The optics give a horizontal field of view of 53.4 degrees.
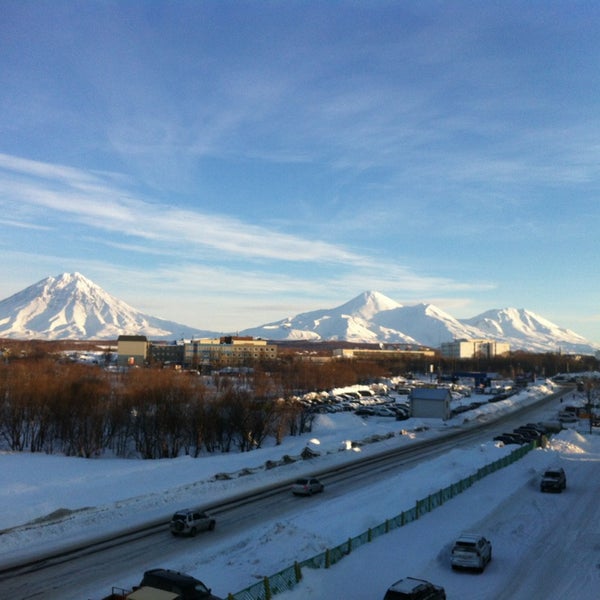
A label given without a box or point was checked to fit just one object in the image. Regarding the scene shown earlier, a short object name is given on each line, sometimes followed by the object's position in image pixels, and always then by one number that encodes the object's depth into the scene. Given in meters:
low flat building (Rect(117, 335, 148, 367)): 171.12
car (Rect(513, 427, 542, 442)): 50.93
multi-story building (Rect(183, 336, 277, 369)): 175.50
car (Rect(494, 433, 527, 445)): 48.94
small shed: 70.06
